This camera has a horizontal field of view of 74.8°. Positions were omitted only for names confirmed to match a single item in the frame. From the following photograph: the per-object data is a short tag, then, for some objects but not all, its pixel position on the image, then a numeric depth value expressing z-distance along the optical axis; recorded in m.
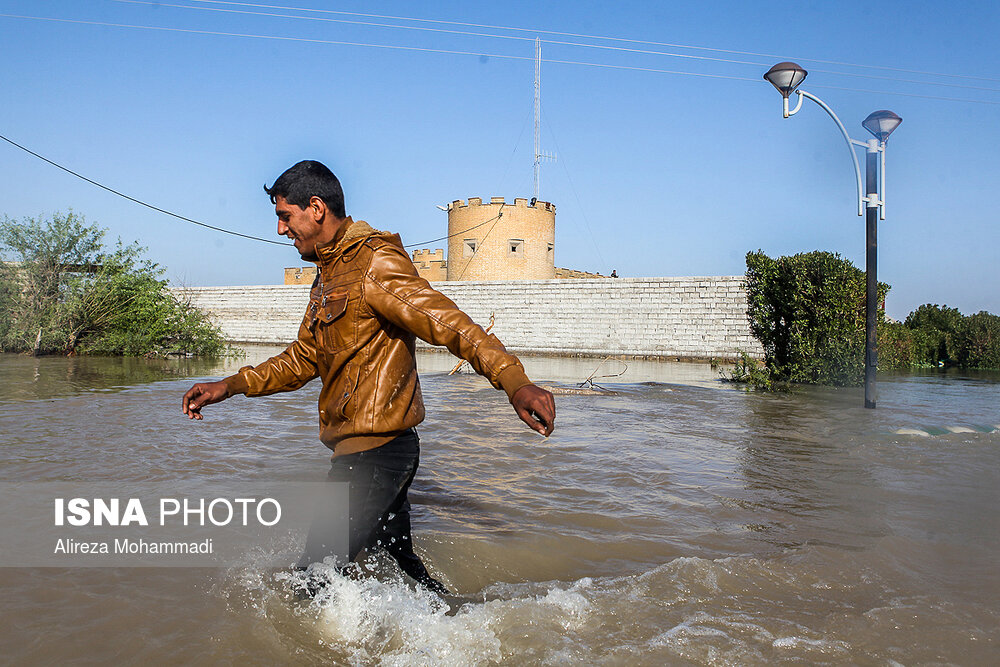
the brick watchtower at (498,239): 39.12
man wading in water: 2.27
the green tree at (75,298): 15.80
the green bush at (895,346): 17.33
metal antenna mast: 40.97
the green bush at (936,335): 22.97
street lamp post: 8.66
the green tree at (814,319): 12.09
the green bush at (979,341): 21.88
